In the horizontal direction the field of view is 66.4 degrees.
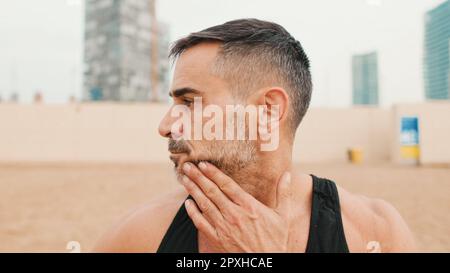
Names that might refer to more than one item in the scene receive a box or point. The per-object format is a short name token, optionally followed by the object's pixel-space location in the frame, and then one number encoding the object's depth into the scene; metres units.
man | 1.32
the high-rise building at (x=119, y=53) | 70.56
